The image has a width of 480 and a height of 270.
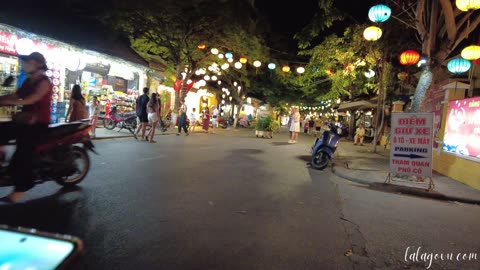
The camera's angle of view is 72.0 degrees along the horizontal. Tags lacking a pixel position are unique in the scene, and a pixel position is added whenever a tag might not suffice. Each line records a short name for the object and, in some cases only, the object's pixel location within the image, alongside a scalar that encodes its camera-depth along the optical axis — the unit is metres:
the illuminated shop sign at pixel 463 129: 8.64
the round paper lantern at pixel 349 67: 16.25
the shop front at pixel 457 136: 8.62
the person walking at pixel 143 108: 13.23
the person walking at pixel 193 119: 22.89
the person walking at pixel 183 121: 18.39
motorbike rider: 4.43
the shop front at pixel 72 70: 12.39
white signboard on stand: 7.85
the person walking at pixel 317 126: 28.71
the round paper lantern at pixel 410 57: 10.59
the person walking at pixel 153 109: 13.76
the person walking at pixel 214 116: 24.48
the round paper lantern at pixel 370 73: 17.80
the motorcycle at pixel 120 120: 16.30
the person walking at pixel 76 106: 9.10
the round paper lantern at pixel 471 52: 8.95
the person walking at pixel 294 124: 17.86
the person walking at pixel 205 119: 21.94
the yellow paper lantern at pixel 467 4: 7.41
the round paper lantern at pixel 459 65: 9.96
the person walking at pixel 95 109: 13.52
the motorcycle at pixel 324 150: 10.10
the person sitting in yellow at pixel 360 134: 20.89
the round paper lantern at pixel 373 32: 10.39
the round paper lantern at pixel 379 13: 9.43
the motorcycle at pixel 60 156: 4.66
